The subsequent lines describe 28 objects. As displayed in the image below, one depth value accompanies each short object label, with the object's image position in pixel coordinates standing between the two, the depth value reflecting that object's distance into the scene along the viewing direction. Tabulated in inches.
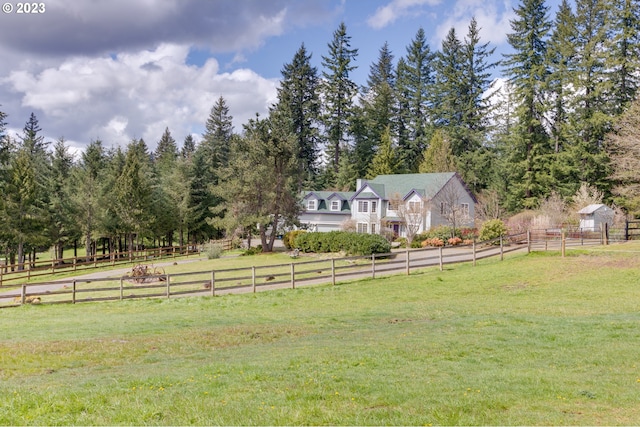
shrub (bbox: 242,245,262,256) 1671.8
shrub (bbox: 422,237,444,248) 1484.5
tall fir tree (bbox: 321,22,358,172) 2792.8
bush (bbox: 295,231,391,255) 1283.2
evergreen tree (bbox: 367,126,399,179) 2501.2
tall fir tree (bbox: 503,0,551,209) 2004.2
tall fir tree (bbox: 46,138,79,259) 1883.6
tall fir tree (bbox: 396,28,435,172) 2736.2
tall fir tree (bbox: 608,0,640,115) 1738.4
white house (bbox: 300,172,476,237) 1779.0
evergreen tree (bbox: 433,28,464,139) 2515.4
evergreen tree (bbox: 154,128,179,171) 2916.8
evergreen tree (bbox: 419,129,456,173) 2242.9
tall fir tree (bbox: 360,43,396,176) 2783.0
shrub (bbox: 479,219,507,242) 1382.9
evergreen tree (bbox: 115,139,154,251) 1823.3
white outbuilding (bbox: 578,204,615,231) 1405.0
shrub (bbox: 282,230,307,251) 1649.9
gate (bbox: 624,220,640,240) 1251.8
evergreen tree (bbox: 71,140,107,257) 1846.7
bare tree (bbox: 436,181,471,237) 1744.6
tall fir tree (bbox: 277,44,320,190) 2874.0
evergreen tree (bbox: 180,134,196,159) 4446.4
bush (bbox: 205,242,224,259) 1592.8
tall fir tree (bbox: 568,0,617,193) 1790.1
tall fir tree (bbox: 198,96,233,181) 2802.7
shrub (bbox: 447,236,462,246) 1481.3
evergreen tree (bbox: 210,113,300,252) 1640.0
